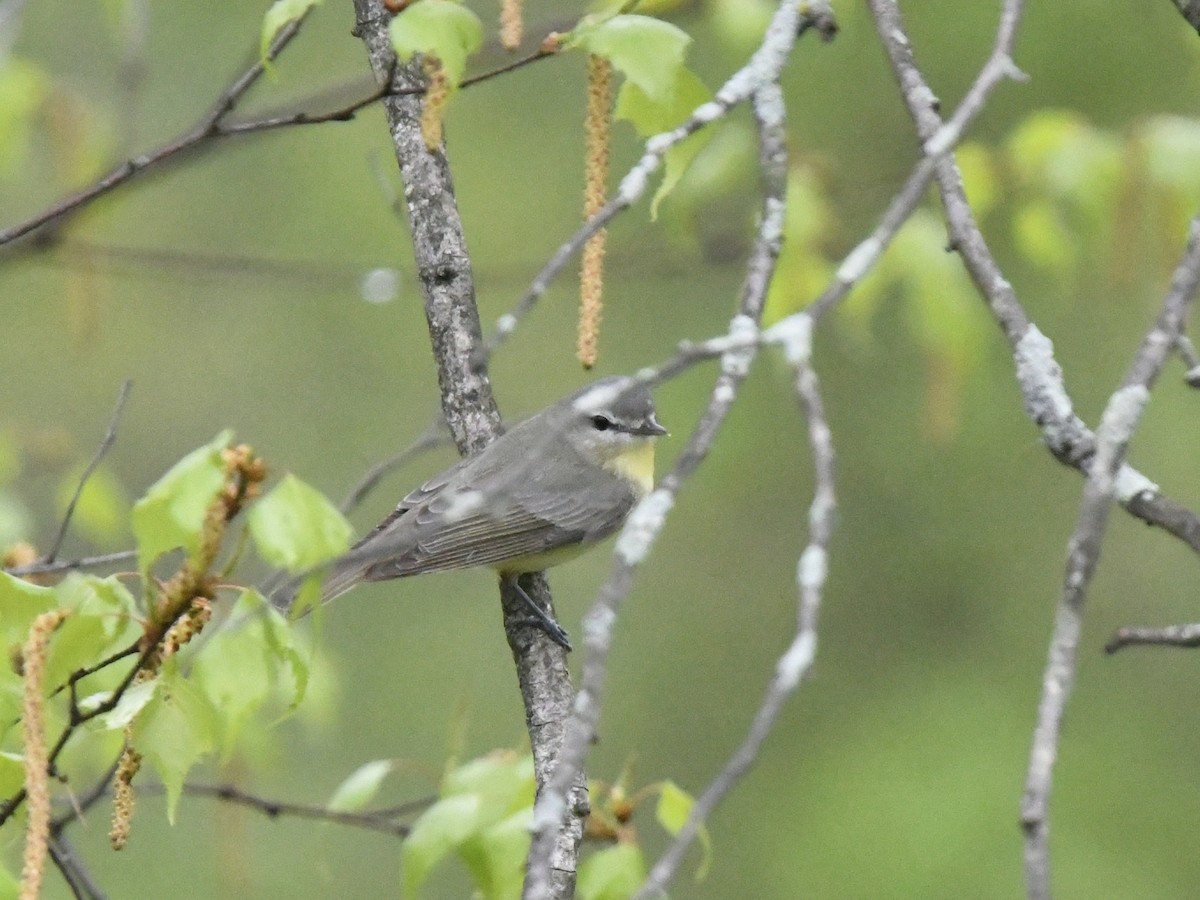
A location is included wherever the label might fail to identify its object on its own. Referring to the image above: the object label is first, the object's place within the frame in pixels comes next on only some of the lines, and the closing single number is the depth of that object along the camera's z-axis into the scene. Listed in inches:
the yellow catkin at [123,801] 182.5
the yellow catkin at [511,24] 217.8
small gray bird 361.4
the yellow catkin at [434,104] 195.9
